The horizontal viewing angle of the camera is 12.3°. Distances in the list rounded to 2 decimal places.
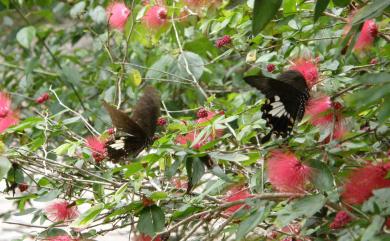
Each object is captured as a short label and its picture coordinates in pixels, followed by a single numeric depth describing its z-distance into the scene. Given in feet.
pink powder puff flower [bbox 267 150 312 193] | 6.09
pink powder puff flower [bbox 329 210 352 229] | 5.76
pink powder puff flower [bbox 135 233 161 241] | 6.52
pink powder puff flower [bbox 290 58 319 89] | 6.55
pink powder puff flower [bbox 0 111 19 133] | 7.01
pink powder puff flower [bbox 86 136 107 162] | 6.90
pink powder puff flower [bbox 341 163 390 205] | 5.83
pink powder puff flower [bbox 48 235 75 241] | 6.48
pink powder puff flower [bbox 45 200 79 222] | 6.92
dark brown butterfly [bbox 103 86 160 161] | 6.81
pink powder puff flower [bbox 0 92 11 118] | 7.04
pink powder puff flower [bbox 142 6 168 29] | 7.64
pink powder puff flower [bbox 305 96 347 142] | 6.26
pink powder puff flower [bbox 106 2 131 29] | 8.09
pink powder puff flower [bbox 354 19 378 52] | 6.62
